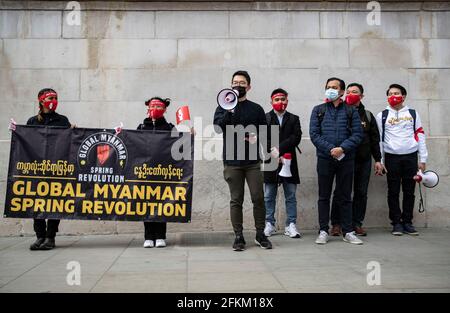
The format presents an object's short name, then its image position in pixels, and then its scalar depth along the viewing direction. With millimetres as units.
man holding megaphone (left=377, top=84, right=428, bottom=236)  6613
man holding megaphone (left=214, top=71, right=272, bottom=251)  5527
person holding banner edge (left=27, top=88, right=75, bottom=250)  5887
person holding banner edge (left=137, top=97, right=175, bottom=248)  5953
